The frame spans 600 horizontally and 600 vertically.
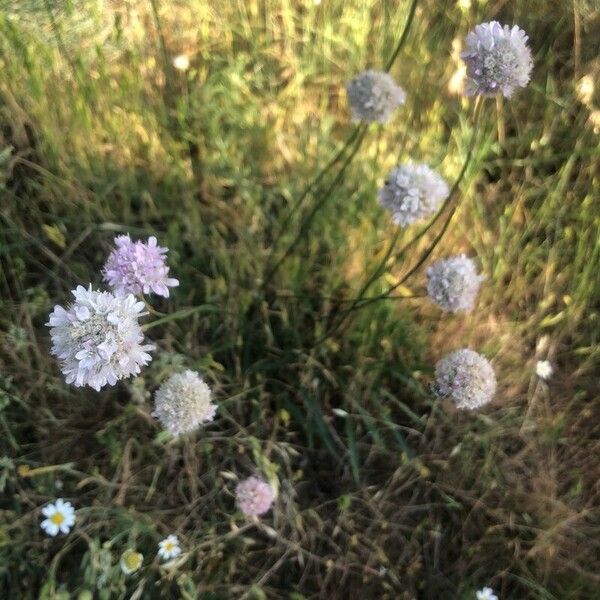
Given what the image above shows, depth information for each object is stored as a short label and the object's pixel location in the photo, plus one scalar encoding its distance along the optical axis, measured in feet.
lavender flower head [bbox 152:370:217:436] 0.71
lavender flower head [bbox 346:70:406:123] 0.78
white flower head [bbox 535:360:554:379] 0.98
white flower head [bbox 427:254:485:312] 0.78
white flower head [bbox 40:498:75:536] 0.77
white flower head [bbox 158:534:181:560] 0.78
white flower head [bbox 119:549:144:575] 0.74
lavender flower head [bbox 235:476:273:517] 0.79
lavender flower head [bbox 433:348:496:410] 0.77
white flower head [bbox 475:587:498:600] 0.83
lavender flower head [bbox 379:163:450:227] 0.77
